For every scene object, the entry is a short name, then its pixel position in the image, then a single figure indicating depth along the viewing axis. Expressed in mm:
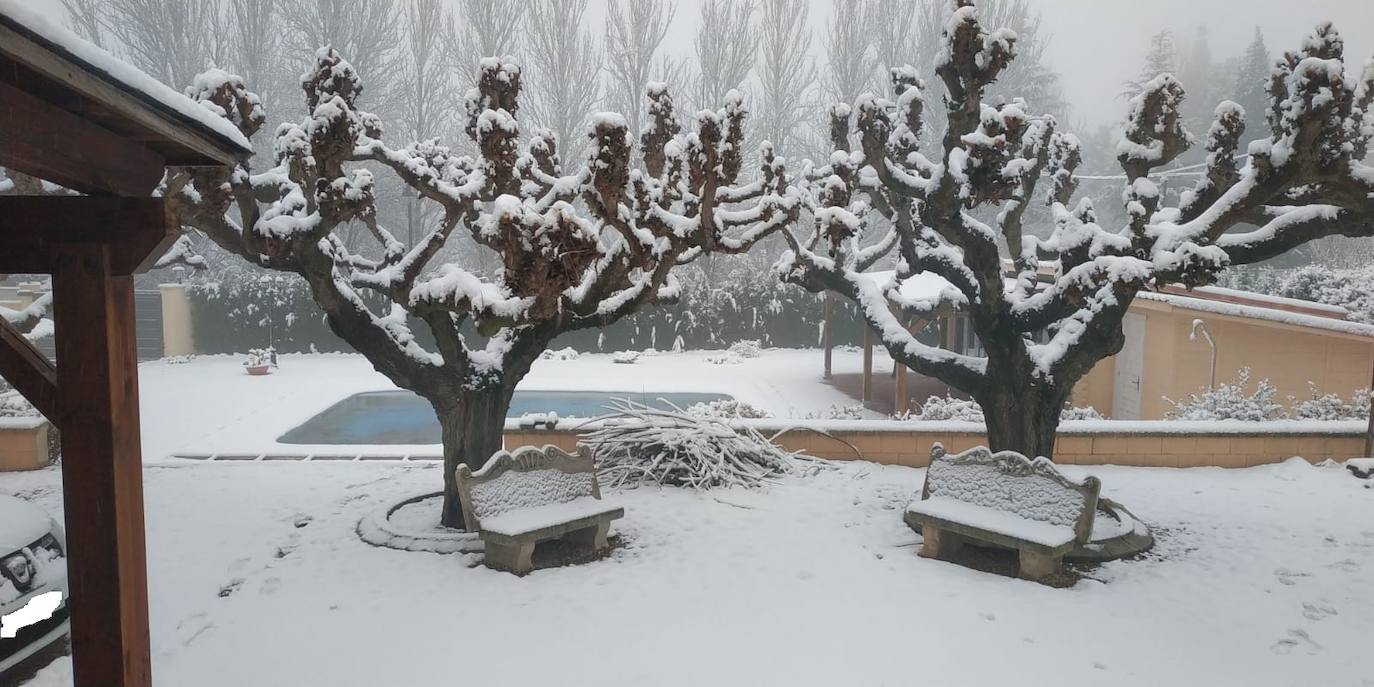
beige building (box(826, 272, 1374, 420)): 11016
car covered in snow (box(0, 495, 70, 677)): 4176
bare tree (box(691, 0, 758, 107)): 27953
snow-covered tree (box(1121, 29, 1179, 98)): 39188
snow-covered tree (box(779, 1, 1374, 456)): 5859
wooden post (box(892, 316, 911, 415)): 12344
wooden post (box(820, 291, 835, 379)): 17172
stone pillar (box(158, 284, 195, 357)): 20672
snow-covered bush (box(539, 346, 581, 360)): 20750
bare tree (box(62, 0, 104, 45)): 24953
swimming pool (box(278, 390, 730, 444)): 12570
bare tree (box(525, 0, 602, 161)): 27047
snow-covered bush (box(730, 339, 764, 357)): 21500
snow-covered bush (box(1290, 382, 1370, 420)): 10234
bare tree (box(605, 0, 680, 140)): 27719
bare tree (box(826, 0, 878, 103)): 27656
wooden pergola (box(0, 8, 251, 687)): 2561
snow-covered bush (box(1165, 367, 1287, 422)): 10172
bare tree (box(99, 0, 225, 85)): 24938
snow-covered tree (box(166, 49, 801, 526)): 5547
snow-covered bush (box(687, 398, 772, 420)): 10023
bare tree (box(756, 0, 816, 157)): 28234
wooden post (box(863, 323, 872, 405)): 14227
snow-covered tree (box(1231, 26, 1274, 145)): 32281
